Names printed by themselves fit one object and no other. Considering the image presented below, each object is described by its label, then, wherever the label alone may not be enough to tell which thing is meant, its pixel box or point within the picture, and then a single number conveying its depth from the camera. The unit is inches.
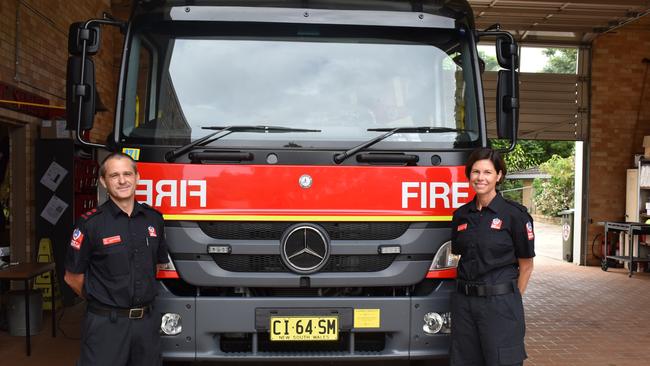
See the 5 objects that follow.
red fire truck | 145.3
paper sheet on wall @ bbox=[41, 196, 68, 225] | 301.0
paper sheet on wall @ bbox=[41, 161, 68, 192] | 299.9
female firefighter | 140.2
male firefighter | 134.0
